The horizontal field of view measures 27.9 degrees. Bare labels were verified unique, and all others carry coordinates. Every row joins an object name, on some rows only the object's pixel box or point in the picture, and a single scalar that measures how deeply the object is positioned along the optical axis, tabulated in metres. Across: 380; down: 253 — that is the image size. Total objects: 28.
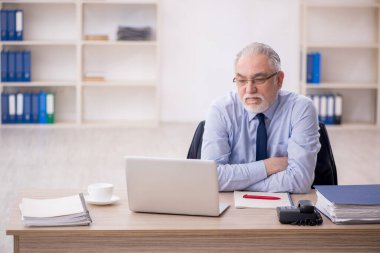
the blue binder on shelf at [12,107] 8.44
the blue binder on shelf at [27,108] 8.43
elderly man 3.13
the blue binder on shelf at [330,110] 8.70
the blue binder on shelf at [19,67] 8.47
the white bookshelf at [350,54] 8.89
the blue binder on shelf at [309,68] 8.71
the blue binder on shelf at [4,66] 8.42
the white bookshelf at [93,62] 8.63
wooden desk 2.49
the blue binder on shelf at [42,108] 8.48
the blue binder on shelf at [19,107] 8.44
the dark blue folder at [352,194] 2.59
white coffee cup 2.83
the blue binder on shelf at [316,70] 8.70
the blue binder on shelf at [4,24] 8.39
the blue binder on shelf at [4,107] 8.45
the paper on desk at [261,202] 2.81
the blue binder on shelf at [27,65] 8.46
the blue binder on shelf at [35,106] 8.47
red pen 2.93
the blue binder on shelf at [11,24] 8.41
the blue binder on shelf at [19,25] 8.40
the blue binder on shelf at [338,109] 8.70
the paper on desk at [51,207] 2.58
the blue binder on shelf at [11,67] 8.47
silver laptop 2.59
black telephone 2.57
